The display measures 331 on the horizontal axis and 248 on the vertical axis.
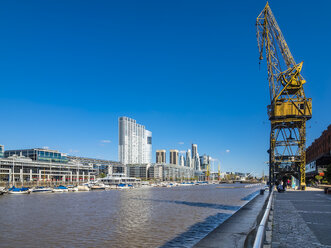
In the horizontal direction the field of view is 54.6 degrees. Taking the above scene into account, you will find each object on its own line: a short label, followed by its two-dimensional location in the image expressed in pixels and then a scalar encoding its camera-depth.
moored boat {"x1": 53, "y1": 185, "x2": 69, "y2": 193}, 102.94
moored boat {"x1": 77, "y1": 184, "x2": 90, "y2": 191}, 116.41
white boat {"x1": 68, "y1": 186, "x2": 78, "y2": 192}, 111.09
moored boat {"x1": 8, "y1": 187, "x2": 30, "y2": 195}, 90.19
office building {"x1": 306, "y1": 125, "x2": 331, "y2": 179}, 85.25
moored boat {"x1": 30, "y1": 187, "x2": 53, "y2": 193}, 96.91
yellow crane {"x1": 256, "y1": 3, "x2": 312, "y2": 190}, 68.31
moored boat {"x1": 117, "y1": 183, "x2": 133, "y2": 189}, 137.35
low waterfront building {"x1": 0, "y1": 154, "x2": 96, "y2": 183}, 163.12
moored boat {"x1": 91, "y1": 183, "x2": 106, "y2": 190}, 125.96
